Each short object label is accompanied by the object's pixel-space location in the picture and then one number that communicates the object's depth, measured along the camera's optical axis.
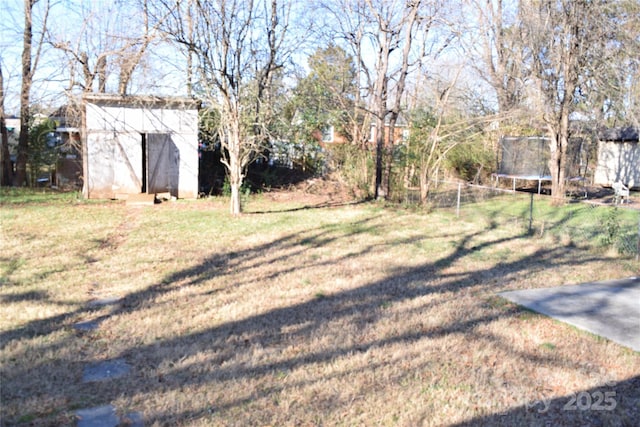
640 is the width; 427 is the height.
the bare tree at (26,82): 16.05
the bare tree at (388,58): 14.36
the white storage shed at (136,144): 14.12
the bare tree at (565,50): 14.09
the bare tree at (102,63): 14.05
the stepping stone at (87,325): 4.67
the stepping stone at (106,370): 3.70
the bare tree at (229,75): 10.82
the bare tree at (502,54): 15.30
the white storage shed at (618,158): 21.88
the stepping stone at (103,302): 5.35
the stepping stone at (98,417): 3.06
